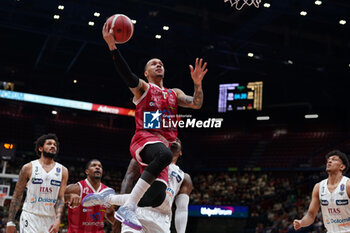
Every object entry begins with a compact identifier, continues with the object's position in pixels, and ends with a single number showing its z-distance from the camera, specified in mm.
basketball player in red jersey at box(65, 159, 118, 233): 7016
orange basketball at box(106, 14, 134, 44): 4820
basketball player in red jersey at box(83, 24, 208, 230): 4605
